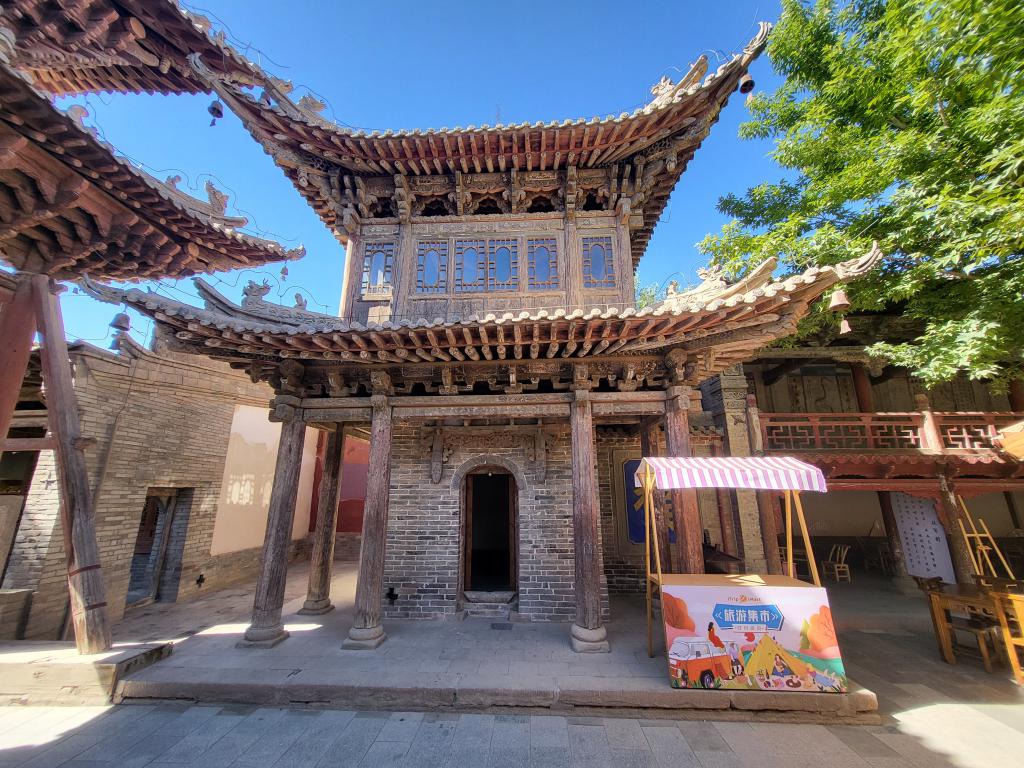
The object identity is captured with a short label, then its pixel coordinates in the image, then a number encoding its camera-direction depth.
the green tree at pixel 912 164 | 6.10
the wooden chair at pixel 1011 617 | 5.10
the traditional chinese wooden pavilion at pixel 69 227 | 4.08
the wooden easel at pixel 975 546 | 7.47
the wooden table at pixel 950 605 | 5.51
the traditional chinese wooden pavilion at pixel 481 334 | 5.48
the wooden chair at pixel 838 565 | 11.04
